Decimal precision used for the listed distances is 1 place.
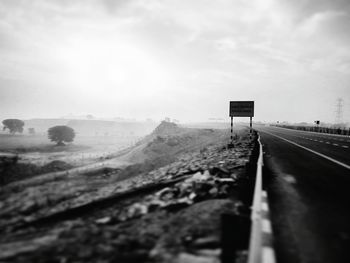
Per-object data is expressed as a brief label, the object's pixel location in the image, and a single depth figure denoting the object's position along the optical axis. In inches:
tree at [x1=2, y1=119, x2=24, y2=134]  4537.4
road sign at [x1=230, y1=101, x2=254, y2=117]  800.3
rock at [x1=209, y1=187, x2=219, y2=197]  253.4
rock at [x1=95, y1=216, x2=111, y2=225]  214.1
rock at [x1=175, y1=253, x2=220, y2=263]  127.0
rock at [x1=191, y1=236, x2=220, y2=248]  142.3
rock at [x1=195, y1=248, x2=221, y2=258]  132.1
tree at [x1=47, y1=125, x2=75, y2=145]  3142.2
